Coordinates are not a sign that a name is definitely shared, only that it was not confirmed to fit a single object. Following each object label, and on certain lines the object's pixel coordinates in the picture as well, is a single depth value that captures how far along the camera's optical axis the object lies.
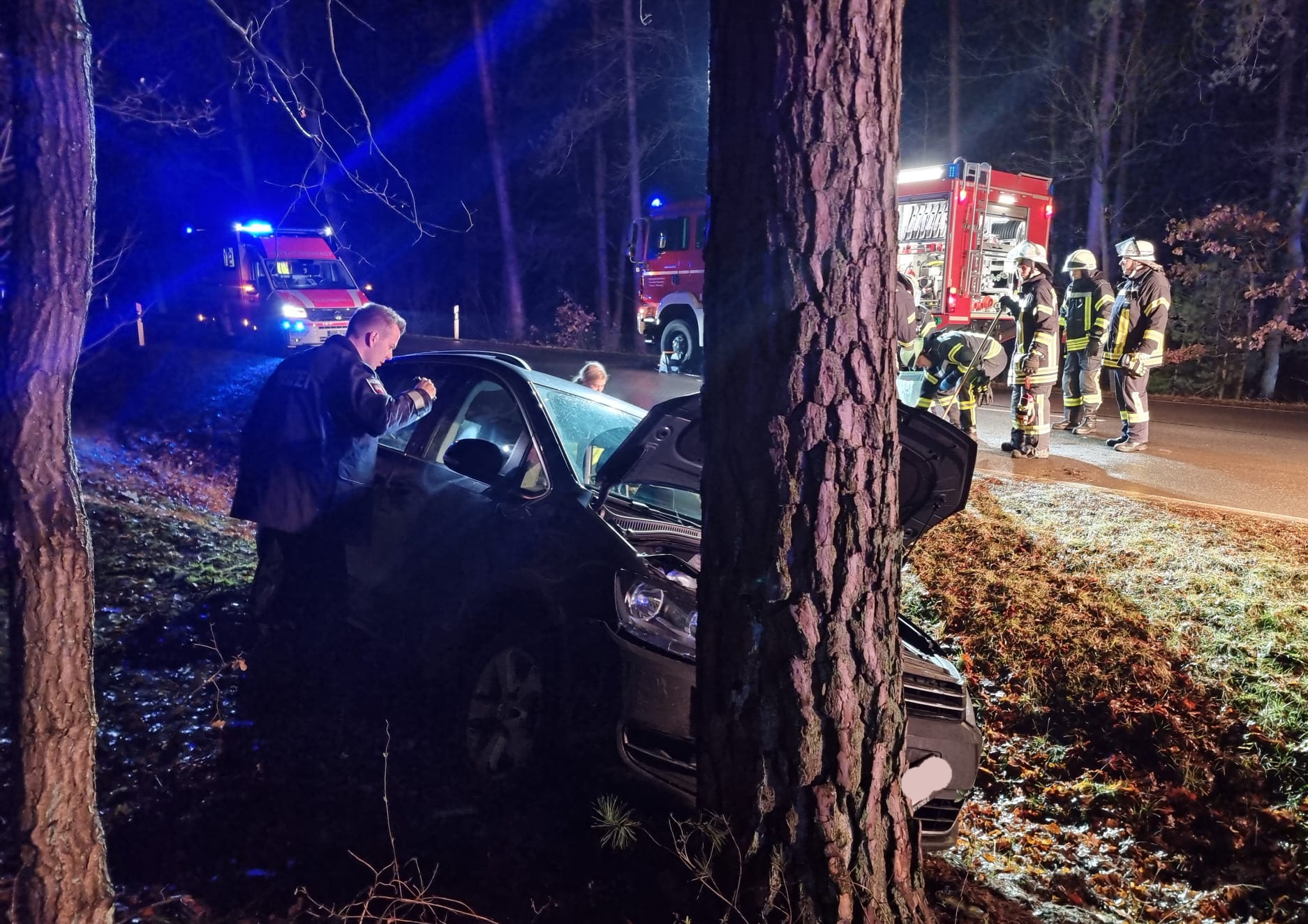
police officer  4.09
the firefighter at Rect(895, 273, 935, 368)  8.01
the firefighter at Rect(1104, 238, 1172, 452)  8.59
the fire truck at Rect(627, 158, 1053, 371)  13.01
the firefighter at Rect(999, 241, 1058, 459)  8.40
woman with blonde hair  6.38
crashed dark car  2.92
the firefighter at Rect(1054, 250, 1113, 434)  9.10
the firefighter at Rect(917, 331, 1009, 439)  8.16
